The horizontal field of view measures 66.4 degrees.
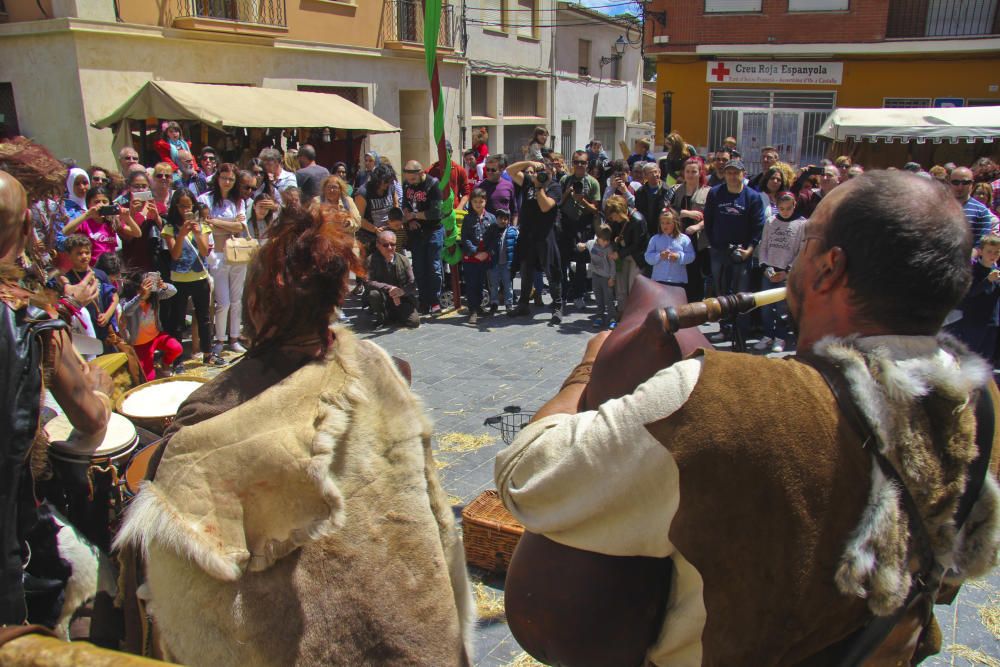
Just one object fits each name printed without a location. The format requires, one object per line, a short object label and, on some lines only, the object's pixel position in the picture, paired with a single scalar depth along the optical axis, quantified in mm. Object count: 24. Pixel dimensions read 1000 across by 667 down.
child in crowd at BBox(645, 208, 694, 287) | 7961
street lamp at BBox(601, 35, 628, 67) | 31844
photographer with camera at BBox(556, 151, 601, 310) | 9547
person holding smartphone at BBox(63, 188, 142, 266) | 6926
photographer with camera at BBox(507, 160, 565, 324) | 9195
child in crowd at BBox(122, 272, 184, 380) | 6613
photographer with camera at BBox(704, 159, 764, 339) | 7992
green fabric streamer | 7834
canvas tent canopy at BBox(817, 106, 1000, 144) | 12930
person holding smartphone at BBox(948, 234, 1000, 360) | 6617
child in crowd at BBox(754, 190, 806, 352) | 7508
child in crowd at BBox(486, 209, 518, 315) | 9281
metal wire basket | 5273
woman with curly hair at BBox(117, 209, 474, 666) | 1721
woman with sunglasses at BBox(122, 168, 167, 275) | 7160
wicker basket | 3775
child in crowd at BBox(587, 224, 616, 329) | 8594
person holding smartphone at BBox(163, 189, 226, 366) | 7164
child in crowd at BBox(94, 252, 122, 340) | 6289
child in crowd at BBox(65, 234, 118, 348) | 5957
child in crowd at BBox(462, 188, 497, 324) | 9258
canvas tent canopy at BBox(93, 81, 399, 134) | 12930
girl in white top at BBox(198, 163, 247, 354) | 7570
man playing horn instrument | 1278
